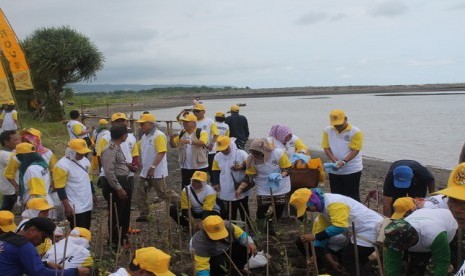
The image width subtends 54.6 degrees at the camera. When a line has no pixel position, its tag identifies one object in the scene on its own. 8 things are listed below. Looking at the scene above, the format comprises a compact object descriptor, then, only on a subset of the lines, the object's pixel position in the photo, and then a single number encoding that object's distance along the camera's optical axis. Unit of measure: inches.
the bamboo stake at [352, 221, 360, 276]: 159.8
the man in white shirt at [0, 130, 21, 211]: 247.6
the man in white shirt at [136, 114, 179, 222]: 266.5
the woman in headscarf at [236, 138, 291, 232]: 239.9
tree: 897.5
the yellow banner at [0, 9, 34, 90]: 371.6
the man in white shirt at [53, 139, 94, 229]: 205.0
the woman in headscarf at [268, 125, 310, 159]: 273.9
